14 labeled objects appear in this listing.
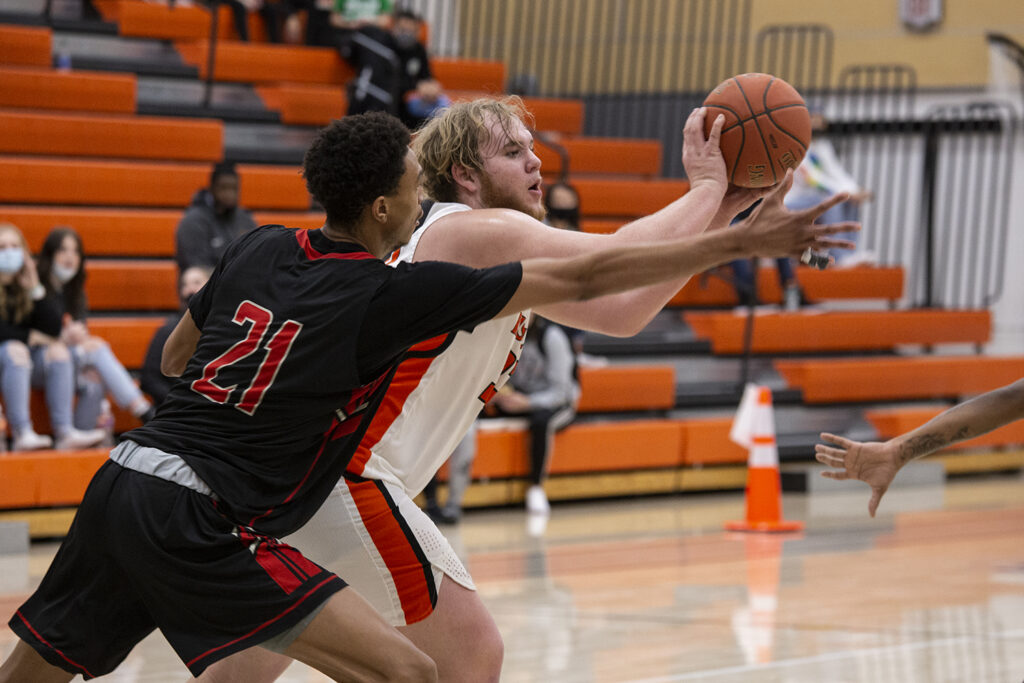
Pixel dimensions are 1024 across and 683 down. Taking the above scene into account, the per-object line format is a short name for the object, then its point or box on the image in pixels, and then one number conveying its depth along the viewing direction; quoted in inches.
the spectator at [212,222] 625.5
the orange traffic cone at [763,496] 612.7
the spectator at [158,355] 569.9
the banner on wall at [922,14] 979.3
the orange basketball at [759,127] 247.4
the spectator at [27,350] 545.3
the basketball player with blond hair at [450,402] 223.5
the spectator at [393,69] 803.9
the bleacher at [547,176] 682.2
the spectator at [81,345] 572.8
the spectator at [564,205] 706.6
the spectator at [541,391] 646.9
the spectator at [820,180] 826.4
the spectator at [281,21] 890.7
